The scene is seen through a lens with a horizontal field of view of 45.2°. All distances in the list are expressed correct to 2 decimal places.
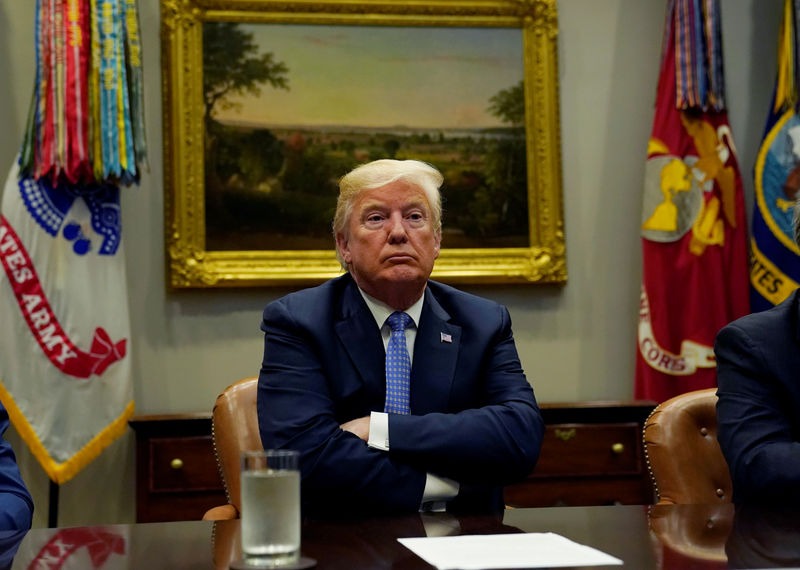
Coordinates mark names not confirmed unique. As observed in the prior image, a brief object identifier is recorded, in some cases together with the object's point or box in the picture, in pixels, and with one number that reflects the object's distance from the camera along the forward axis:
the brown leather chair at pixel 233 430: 2.73
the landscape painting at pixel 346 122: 4.53
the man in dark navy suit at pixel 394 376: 2.25
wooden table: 1.41
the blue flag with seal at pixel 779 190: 4.38
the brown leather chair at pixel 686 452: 2.39
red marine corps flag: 4.50
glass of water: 1.23
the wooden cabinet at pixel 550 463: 3.89
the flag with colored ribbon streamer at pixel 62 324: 4.01
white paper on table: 1.35
